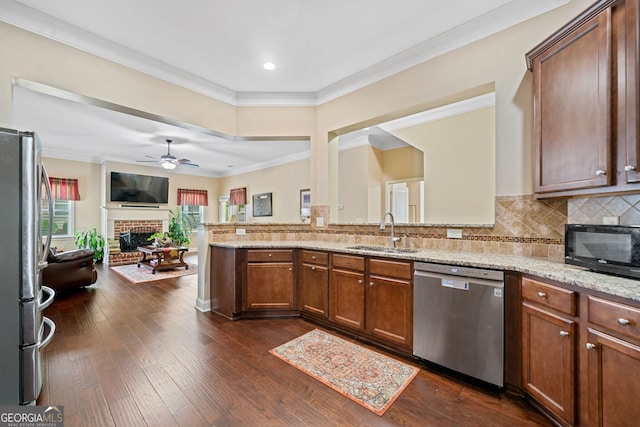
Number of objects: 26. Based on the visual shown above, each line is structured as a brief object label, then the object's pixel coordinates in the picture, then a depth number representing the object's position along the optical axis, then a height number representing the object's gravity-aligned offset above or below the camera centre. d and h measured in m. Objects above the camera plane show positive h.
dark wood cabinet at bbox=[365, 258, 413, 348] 2.27 -0.78
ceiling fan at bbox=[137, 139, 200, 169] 5.51 +1.09
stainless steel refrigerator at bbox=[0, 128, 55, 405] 1.59 -0.34
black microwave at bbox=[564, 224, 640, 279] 1.39 -0.20
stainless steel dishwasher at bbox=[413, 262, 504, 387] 1.85 -0.78
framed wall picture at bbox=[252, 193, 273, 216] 7.68 +0.25
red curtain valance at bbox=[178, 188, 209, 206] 8.60 +0.53
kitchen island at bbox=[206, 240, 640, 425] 1.28 -0.70
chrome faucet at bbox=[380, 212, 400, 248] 2.88 -0.25
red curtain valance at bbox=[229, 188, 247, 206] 8.45 +0.55
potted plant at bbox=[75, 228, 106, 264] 6.77 -0.70
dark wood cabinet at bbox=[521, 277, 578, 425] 1.45 -0.78
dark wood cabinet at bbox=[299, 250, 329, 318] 2.90 -0.78
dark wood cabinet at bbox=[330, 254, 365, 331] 2.59 -0.78
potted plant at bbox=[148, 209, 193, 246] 6.62 -0.48
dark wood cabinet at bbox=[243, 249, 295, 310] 3.14 -0.78
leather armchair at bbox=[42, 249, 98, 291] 3.84 -0.87
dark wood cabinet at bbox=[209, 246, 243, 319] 3.11 -0.82
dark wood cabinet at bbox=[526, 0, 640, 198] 1.46 +0.68
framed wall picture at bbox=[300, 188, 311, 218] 6.60 +0.33
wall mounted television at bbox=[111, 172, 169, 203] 7.08 +0.70
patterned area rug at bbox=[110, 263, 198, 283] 5.24 -1.27
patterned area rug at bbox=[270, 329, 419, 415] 1.84 -1.24
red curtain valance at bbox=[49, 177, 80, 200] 6.44 +0.61
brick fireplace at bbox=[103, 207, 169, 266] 6.79 -0.30
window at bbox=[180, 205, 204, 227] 8.77 +0.01
